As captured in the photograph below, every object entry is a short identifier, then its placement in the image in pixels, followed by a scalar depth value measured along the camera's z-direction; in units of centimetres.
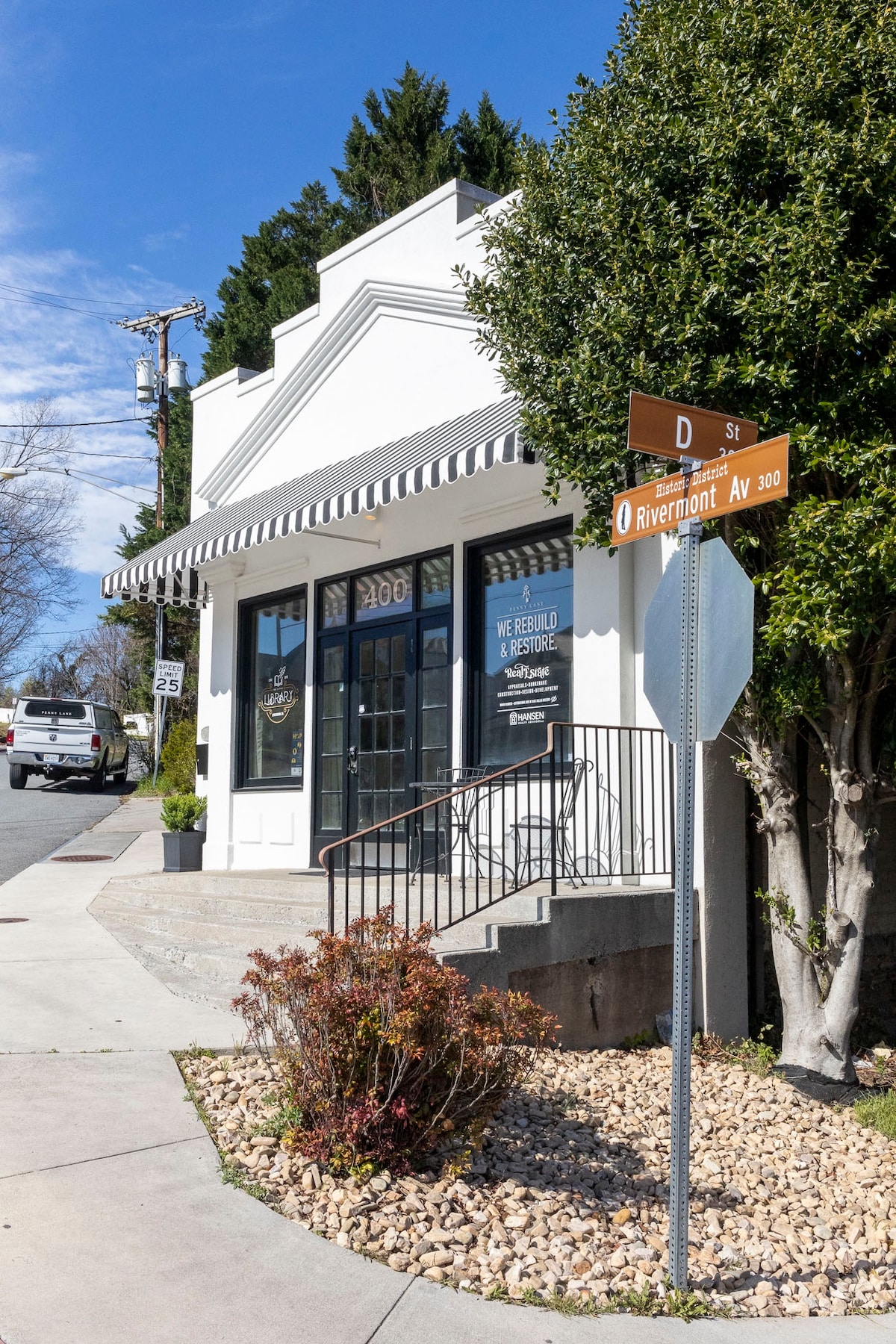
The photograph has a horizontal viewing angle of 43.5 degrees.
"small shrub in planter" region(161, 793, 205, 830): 1088
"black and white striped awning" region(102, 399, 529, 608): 740
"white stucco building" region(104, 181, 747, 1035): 776
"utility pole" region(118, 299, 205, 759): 2742
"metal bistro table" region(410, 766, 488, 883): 785
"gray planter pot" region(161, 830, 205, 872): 1083
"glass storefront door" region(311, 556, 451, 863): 915
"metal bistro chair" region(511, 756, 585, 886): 710
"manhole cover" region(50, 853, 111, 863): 1300
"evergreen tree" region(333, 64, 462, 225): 1866
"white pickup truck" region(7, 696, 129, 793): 2309
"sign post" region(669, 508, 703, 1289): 355
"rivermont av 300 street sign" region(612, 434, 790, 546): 355
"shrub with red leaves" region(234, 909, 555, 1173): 411
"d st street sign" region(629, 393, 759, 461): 367
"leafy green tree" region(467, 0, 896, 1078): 543
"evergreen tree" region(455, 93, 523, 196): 1888
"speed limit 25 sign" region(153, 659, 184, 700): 1633
